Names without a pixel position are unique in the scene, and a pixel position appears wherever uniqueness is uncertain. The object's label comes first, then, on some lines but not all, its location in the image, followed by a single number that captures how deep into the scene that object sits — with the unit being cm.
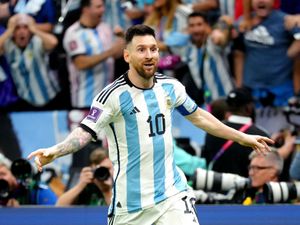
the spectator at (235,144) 1956
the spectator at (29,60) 2336
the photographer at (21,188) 1863
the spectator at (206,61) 2247
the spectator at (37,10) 2383
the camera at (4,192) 1858
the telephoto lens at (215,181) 1770
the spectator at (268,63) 2192
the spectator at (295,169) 1920
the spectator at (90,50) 2315
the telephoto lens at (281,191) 1755
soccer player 1431
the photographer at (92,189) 1818
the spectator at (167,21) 2306
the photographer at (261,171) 1828
